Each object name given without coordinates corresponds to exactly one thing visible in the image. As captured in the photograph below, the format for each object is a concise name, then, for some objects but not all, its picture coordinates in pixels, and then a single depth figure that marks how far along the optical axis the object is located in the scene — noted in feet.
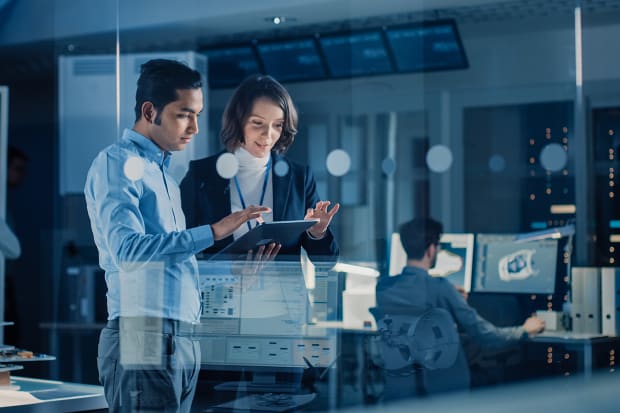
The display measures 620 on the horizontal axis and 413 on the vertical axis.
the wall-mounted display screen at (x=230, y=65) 12.96
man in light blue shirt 10.82
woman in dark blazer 11.57
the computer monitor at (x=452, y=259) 16.42
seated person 15.05
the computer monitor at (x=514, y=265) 15.85
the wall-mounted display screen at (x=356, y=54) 17.62
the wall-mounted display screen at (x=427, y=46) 18.35
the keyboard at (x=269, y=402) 10.85
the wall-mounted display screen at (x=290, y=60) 13.58
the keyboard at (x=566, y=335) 15.10
